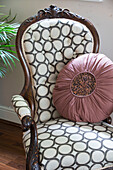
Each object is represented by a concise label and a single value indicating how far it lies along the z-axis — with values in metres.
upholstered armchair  1.40
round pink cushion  1.49
